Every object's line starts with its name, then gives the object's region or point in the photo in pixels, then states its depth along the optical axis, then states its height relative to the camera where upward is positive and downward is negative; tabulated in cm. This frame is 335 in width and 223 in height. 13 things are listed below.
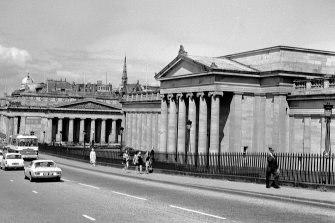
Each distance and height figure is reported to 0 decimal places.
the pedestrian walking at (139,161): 3905 -132
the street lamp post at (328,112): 2691 +207
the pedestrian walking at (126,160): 4172 -134
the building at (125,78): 18800 +2575
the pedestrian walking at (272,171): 2500 -120
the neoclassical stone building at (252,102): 4734 +465
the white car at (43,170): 3052 -179
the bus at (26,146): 5697 -47
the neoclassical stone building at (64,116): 12131 +678
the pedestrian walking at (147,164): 3821 -151
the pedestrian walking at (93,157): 4778 -134
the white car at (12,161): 4238 -174
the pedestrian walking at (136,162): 3975 -143
